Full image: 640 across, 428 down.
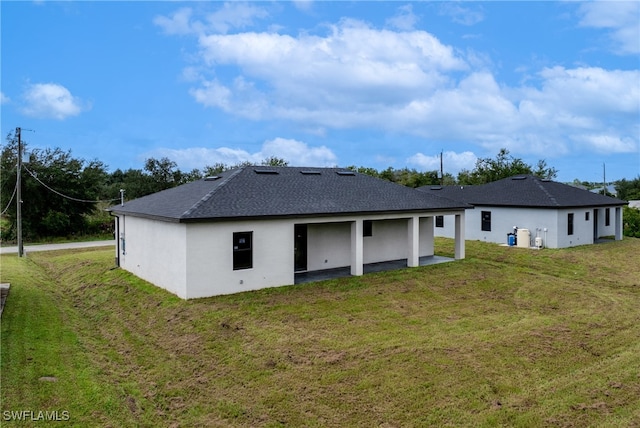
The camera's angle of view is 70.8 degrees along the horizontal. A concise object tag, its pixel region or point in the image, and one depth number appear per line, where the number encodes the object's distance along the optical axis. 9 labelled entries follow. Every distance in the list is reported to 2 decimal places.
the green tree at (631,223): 31.11
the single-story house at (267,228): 12.88
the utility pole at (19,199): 23.94
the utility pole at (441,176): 56.78
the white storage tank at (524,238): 23.72
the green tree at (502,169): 51.59
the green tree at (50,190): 29.77
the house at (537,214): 23.69
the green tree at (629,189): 63.37
